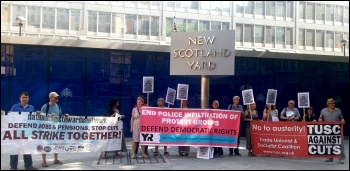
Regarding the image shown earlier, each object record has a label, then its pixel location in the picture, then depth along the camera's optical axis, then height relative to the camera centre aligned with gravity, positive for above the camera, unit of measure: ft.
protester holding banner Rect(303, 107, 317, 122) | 37.27 -2.25
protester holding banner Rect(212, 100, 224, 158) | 34.53 -5.20
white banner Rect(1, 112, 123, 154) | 28.12 -3.16
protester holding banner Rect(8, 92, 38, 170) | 27.84 -4.53
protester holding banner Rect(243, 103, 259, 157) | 35.22 -2.40
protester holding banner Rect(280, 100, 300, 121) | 36.40 -1.92
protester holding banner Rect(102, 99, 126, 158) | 33.95 -1.51
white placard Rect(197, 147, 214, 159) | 33.09 -5.02
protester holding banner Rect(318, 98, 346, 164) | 32.45 -1.81
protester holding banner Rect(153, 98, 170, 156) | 35.29 -1.11
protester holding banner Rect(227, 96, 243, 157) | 34.94 -1.25
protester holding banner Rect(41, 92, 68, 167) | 29.71 -1.20
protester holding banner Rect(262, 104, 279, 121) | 37.41 -2.01
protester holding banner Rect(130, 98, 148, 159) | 33.32 -3.00
